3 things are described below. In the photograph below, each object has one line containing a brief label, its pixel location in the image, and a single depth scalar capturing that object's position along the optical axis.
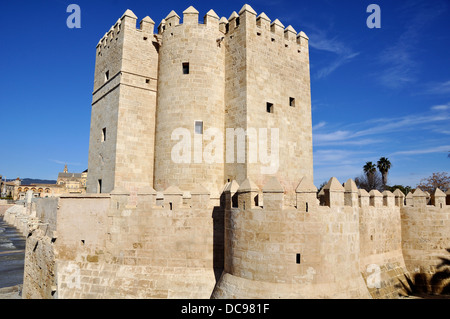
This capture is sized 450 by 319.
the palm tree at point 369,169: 47.53
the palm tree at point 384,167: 45.62
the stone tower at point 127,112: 14.79
